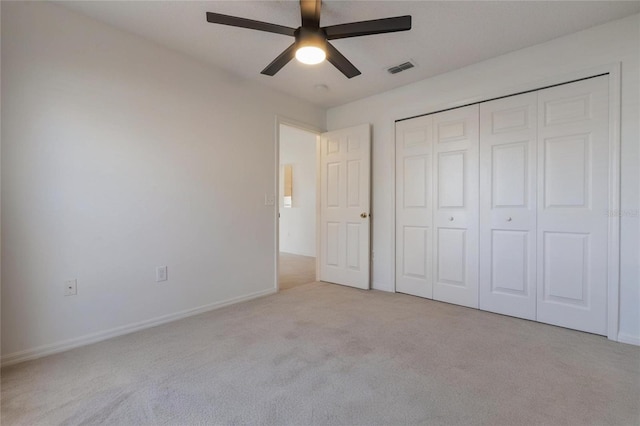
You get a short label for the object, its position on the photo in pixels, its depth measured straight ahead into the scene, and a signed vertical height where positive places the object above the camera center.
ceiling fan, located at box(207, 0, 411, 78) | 1.77 +1.13
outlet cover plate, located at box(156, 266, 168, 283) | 2.58 -0.55
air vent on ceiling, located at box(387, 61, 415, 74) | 2.91 +1.43
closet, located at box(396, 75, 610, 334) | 2.37 +0.06
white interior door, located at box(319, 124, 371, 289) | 3.71 +0.06
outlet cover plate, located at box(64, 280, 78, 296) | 2.11 -0.56
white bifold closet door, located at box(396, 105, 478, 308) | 3.00 +0.05
